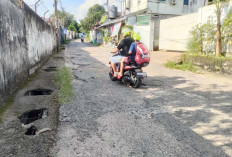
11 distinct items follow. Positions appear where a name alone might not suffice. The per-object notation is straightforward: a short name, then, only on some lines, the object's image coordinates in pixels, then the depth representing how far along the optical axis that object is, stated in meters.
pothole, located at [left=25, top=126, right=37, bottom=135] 2.57
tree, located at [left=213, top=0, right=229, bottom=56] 6.92
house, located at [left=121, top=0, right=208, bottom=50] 15.27
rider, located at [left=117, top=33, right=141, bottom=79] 4.97
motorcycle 4.92
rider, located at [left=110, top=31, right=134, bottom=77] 5.17
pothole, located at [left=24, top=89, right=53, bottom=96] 4.44
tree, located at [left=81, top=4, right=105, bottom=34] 51.50
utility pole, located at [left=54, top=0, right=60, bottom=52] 15.99
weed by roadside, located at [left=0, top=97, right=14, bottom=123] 3.13
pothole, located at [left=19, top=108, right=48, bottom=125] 3.05
